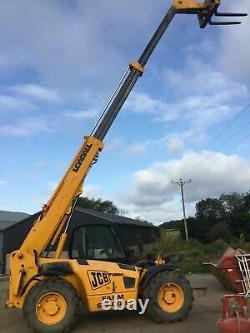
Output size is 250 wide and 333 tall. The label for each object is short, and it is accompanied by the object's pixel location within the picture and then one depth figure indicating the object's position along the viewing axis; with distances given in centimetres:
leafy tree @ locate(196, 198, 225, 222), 9851
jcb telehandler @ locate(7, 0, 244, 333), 1033
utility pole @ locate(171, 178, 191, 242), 7062
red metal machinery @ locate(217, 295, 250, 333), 731
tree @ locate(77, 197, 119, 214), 11006
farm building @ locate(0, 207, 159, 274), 1208
